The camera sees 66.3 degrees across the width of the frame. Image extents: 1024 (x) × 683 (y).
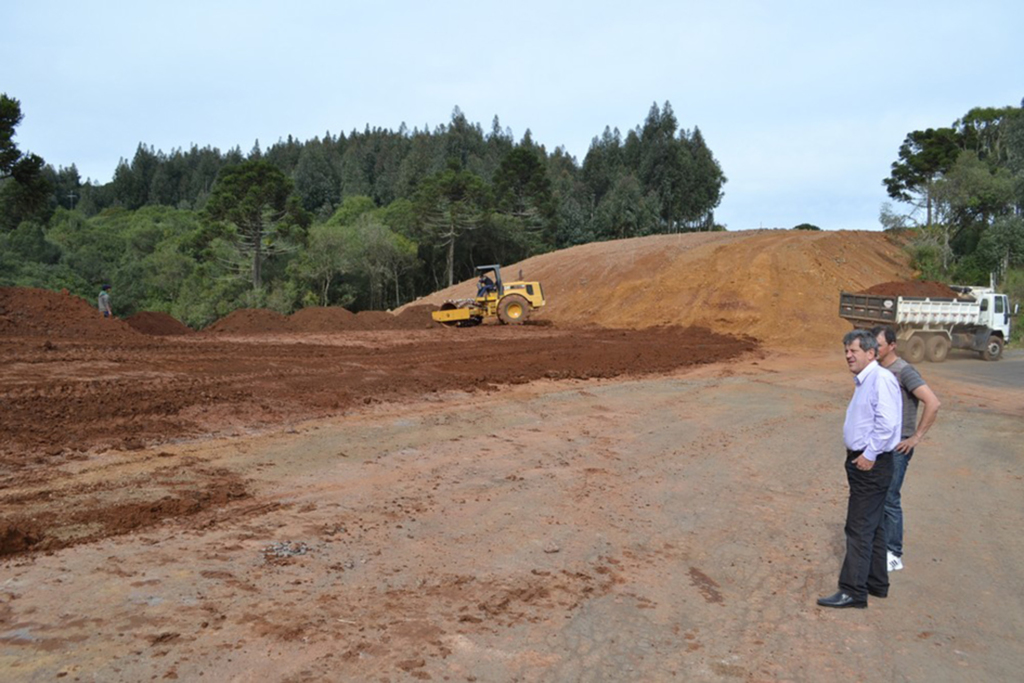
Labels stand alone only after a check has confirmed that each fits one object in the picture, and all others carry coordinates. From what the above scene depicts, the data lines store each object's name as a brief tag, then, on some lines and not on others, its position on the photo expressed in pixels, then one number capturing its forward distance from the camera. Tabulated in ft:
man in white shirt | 18.95
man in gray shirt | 20.25
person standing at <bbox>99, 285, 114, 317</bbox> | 81.66
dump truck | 76.84
